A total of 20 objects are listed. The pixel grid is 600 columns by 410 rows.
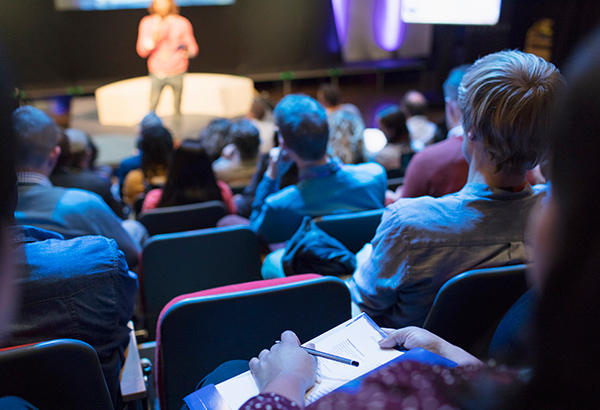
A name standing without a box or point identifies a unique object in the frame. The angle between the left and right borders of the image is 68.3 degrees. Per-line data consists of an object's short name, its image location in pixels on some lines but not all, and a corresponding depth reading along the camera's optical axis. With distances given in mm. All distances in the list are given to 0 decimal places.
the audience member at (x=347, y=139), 2943
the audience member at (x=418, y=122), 4245
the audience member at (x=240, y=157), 2930
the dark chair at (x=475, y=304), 1063
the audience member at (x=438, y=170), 1942
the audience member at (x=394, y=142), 3206
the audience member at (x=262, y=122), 4469
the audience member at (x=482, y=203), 1079
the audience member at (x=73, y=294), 938
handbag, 1458
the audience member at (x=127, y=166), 3400
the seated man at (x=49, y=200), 1567
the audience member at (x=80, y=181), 2354
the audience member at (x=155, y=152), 2838
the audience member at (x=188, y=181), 2309
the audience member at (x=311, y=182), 1812
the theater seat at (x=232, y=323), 1056
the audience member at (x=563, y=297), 418
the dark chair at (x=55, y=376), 859
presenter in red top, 5805
